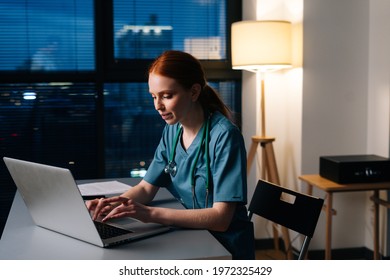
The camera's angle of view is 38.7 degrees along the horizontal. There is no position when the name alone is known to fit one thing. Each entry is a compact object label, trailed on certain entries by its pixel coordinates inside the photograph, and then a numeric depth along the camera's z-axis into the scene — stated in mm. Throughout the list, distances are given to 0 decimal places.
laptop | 1132
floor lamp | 2518
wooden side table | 2290
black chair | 1350
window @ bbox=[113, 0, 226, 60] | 2846
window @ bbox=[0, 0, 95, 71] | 2729
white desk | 1127
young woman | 1315
